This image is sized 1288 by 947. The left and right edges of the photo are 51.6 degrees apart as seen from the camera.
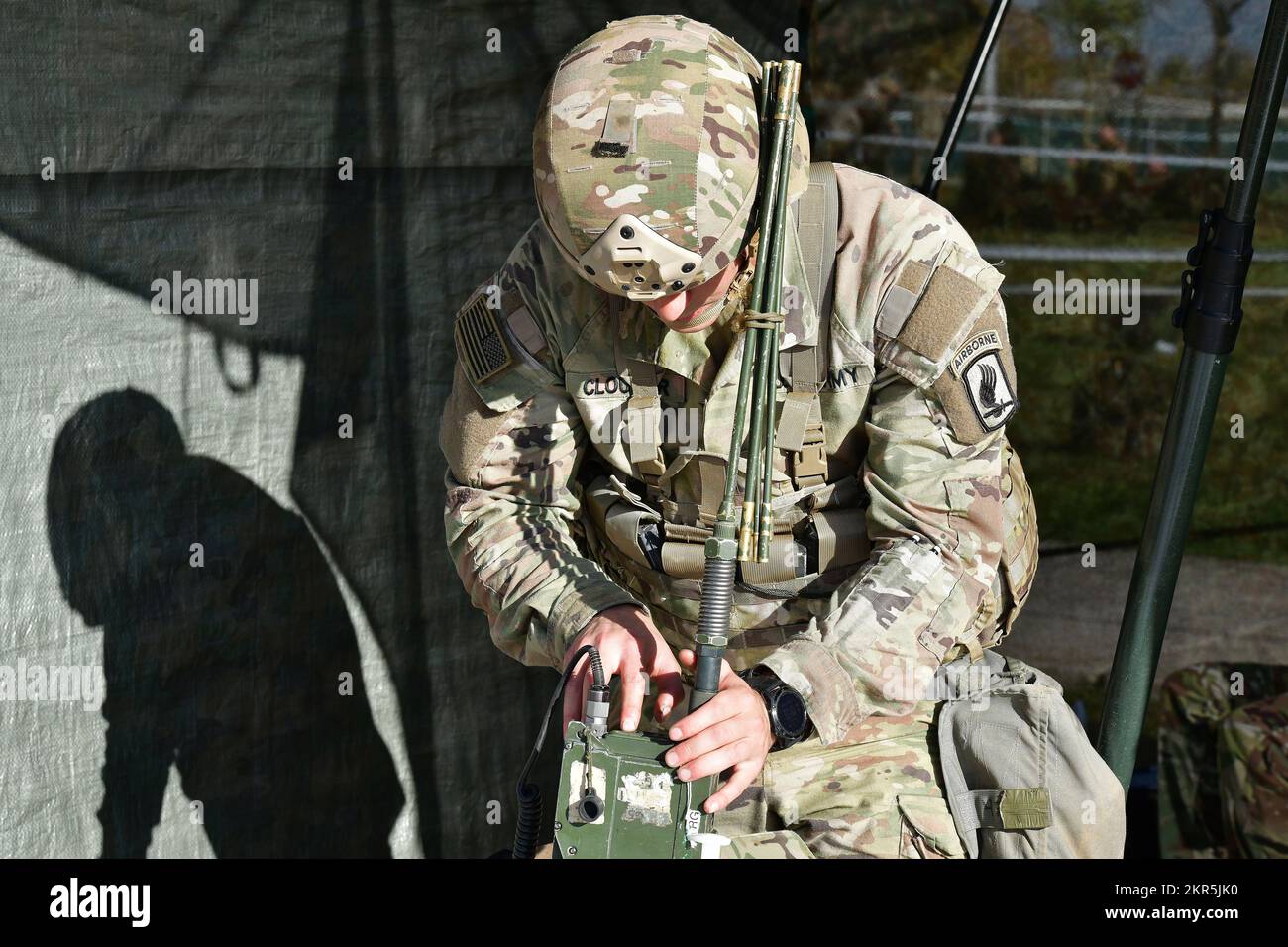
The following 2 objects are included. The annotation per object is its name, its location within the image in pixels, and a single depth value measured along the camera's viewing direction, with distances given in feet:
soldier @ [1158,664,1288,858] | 8.95
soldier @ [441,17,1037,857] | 5.23
